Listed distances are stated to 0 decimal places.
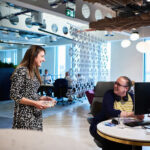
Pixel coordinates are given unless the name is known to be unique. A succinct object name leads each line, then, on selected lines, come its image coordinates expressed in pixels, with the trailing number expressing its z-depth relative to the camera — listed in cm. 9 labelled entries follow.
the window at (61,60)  1569
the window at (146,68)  1137
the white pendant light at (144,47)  607
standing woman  180
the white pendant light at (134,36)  645
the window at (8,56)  1933
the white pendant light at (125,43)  699
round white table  176
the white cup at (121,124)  211
